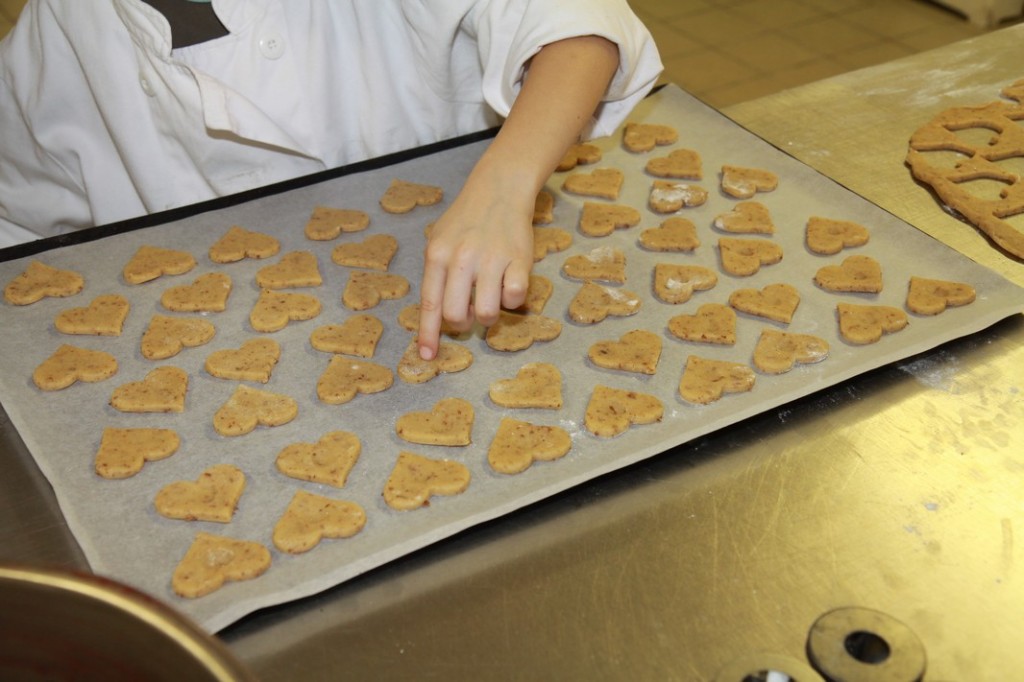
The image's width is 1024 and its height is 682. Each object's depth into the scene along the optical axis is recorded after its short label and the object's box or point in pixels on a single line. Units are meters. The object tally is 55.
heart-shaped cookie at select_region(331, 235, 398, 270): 1.56
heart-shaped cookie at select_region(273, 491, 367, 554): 1.09
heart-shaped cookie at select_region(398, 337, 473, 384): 1.34
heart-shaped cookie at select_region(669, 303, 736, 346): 1.39
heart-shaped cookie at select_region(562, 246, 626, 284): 1.52
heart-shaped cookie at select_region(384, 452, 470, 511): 1.14
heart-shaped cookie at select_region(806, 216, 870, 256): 1.54
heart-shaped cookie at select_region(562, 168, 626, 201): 1.70
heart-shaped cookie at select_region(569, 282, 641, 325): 1.44
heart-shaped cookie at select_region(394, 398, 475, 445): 1.23
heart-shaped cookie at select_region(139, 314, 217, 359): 1.38
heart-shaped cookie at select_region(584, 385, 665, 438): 1.24
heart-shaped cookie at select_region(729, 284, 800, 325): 1.43
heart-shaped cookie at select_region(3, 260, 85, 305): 1.46
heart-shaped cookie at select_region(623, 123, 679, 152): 1.81
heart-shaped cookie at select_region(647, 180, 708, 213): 1.67
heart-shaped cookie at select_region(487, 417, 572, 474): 1.19
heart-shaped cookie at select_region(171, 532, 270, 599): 1.04
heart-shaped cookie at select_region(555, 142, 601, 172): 1.79
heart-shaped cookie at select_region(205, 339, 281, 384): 1.34
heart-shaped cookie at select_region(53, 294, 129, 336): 1.41
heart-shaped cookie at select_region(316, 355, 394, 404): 1.30
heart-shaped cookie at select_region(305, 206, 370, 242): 1.61
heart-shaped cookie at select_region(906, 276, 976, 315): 1.41
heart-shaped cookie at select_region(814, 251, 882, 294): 1.47
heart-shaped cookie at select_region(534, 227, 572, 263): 1.59
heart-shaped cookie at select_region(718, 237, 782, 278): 1.52
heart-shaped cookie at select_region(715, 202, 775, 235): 1.60
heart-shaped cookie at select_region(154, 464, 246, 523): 1.12
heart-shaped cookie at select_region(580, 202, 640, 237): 1.62
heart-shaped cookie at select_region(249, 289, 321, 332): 1.43
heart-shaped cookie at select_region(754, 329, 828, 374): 1.32
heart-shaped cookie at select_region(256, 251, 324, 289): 1.51
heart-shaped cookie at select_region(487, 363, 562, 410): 1.29
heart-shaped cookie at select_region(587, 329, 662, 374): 1.34
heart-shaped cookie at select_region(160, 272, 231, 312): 1.46
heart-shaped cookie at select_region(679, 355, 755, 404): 1.28
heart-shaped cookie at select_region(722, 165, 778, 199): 1.68
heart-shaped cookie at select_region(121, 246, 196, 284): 1.51
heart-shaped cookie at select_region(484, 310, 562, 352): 1.39
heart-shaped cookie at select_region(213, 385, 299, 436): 1.25
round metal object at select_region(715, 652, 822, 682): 0.89
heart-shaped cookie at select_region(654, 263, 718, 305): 1.47
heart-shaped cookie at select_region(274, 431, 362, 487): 1.17
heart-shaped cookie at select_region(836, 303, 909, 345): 1.37
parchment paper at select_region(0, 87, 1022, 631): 1.11
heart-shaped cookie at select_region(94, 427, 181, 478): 1.18
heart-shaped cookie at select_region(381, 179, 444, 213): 1.65
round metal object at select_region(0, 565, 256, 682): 0.63
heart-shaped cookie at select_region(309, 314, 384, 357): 1.39
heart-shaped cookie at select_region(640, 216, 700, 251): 1.58
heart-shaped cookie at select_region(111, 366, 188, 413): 1.29
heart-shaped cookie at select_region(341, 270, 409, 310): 1.48
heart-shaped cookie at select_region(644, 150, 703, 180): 1.73
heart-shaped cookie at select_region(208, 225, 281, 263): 1.55
